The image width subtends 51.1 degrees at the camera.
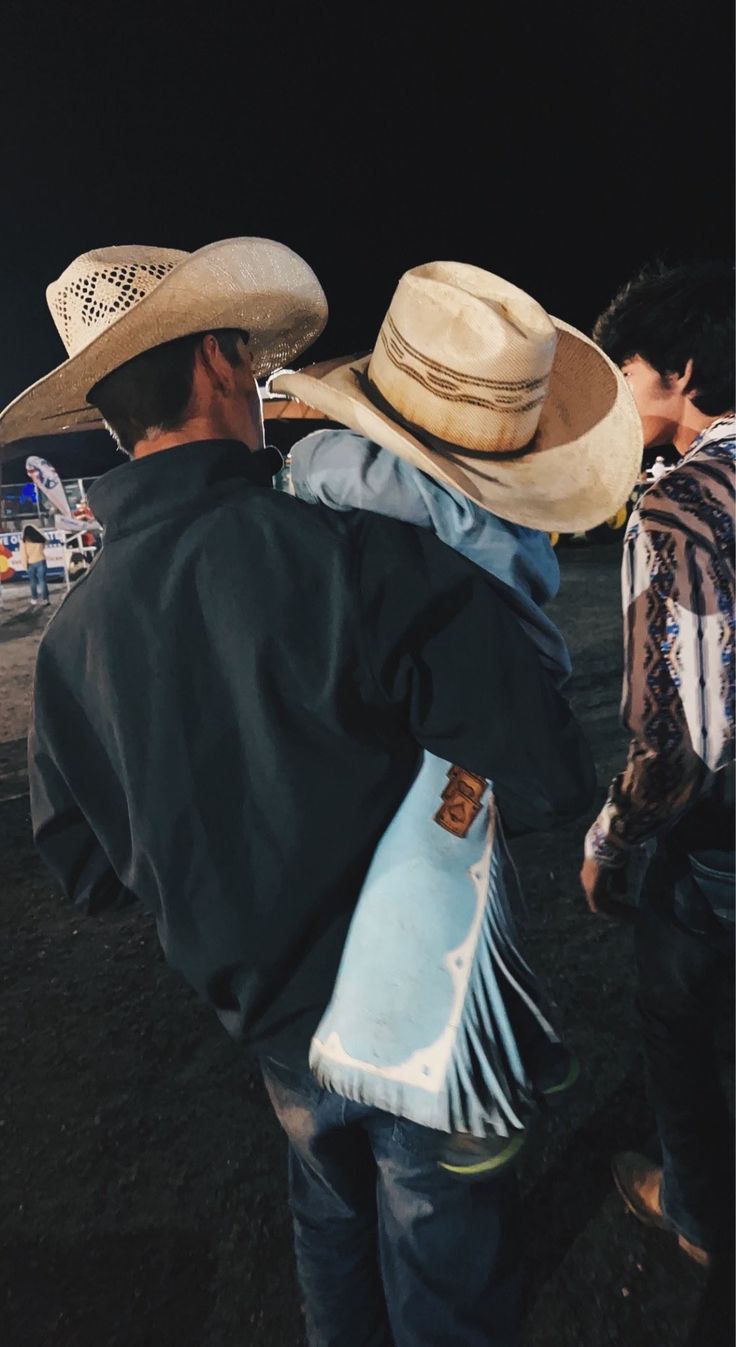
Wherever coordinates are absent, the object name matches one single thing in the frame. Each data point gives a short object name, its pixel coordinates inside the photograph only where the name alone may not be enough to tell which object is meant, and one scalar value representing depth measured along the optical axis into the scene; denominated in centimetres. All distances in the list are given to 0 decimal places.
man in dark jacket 110
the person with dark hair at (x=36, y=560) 1394
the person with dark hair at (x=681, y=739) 143
